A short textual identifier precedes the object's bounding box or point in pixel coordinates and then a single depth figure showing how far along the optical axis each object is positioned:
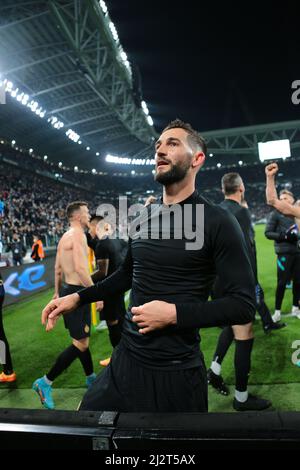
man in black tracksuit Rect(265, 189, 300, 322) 5.84
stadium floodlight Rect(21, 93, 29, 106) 18.55
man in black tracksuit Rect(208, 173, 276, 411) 3.35
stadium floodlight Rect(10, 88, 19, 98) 17.56
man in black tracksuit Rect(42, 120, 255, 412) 1.55
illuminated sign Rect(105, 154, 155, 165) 40.55
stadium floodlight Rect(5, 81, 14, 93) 16.91
